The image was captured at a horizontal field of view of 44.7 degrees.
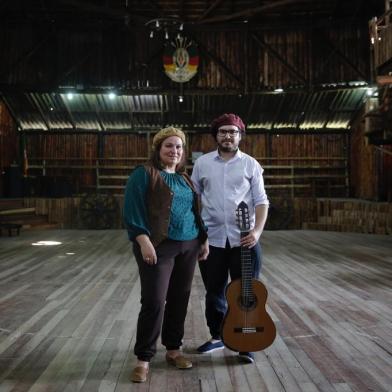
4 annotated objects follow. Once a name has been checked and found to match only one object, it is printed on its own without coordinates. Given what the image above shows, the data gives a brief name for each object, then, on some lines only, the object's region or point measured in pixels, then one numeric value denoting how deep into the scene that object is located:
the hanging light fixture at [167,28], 13.68
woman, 2.91
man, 3.32
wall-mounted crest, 14.48
